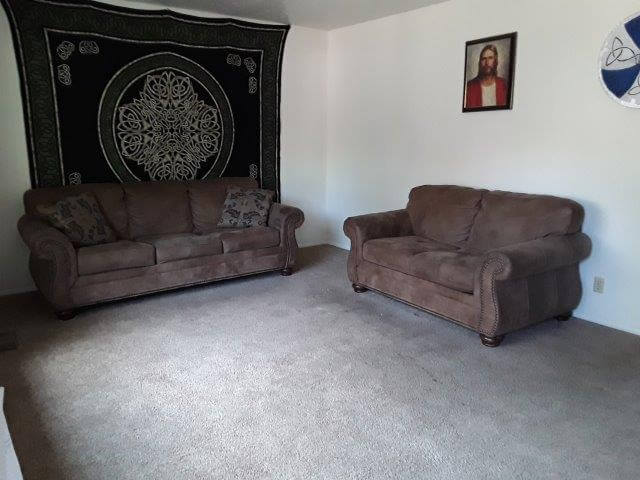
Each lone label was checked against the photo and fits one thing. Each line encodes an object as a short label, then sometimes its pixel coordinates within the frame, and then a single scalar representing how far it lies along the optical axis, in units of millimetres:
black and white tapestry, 3918
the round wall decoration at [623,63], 3014
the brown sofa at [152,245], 3420
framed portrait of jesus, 3723
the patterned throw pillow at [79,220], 3596
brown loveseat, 2973
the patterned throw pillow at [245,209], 4469
